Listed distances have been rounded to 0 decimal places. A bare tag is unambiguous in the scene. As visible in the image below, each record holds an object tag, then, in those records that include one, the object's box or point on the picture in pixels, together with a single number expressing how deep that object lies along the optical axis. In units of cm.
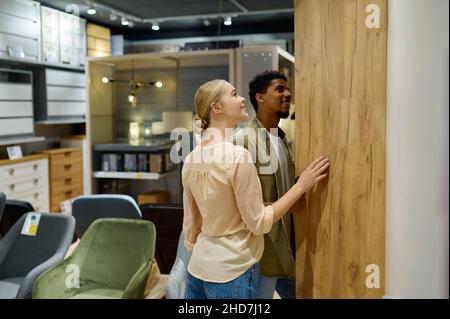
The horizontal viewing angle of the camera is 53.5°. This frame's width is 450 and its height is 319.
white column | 167
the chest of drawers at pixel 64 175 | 338
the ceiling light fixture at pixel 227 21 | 539
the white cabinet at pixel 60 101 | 359
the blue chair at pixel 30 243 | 266
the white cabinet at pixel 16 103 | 286
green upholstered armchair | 257
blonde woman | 155
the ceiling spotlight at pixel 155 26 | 369
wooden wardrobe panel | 173
